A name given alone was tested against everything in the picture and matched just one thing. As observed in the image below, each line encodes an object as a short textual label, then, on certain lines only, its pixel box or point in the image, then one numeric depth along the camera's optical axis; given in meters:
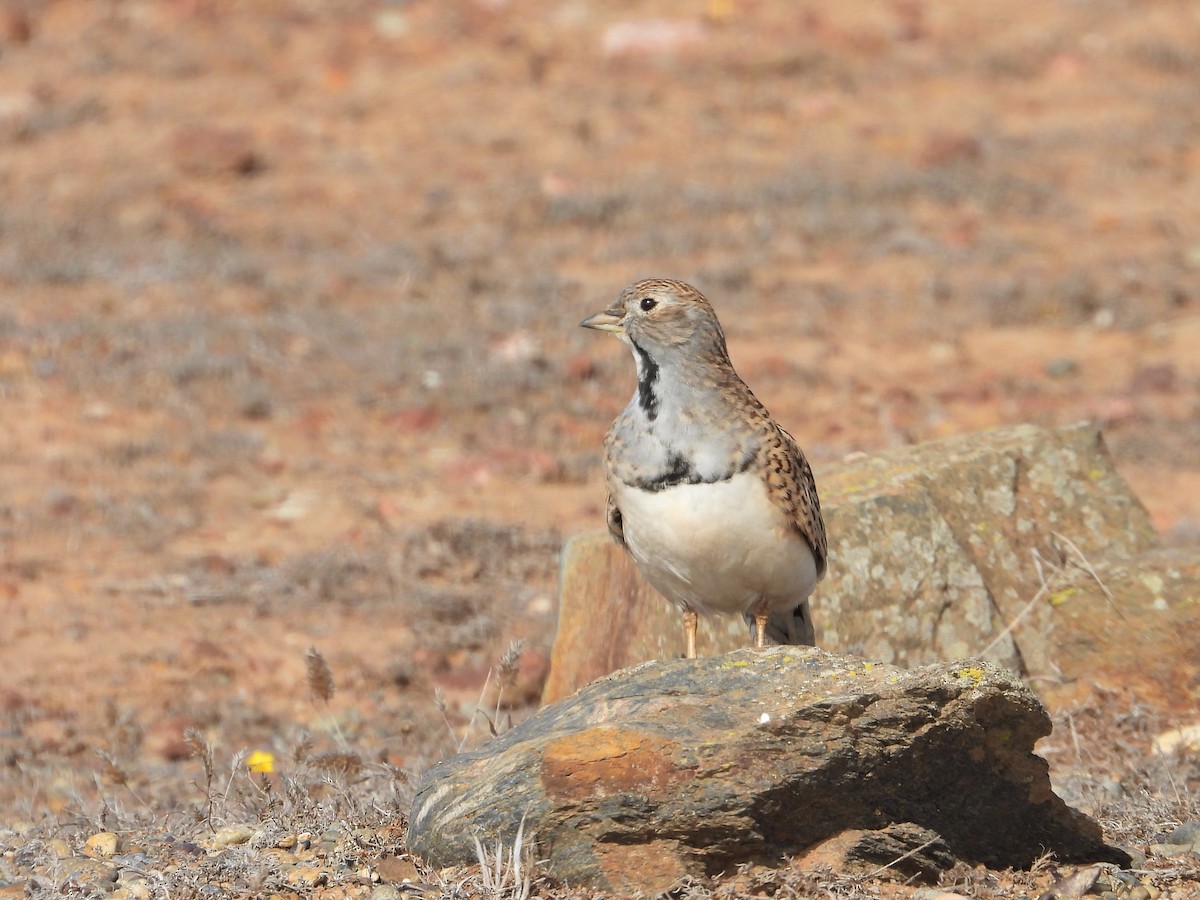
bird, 10.59
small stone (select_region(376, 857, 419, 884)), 9.16
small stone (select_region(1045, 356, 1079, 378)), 23.62
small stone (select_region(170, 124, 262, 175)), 30.05
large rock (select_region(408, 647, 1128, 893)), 8.75
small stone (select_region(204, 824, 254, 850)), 9.82
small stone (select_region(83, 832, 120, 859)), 9.82
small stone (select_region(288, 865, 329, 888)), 9.12
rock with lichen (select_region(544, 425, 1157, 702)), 13.37
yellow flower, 13.05
